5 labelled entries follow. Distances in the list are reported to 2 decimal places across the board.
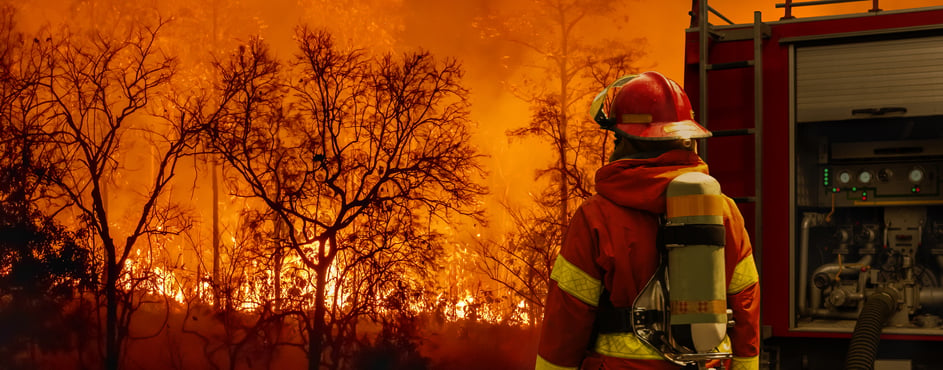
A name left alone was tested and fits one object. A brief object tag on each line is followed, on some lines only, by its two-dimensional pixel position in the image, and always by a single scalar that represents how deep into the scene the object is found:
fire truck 4.82
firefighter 2.48
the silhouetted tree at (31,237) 8.37
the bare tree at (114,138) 8.17
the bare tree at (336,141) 7.69
